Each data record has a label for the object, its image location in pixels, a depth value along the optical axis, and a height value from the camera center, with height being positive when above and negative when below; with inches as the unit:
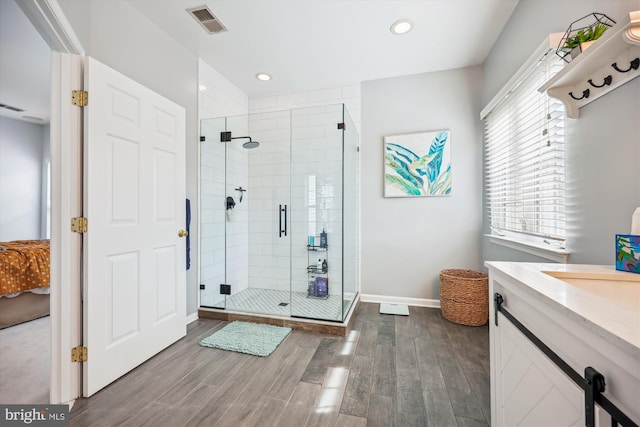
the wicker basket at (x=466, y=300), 96.3 -31.6
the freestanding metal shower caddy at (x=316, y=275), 110.2 -25.5
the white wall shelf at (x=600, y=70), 33.5 +24.0
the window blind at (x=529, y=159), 63.3 +16.4
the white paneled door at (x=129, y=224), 62.0 -2.4
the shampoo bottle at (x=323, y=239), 109.8 -9.8
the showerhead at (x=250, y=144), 122.3 +33.3
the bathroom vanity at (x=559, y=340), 18.2 -11.7
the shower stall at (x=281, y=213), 106.0 +1.0
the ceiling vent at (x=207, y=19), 82.2 +64.3
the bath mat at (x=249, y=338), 81.4 -40.7
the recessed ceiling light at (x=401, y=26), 86.5 +63.5
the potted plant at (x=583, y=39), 43.8 +30.1
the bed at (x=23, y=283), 97.8 -26.0
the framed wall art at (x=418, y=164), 115.0 +22.8
